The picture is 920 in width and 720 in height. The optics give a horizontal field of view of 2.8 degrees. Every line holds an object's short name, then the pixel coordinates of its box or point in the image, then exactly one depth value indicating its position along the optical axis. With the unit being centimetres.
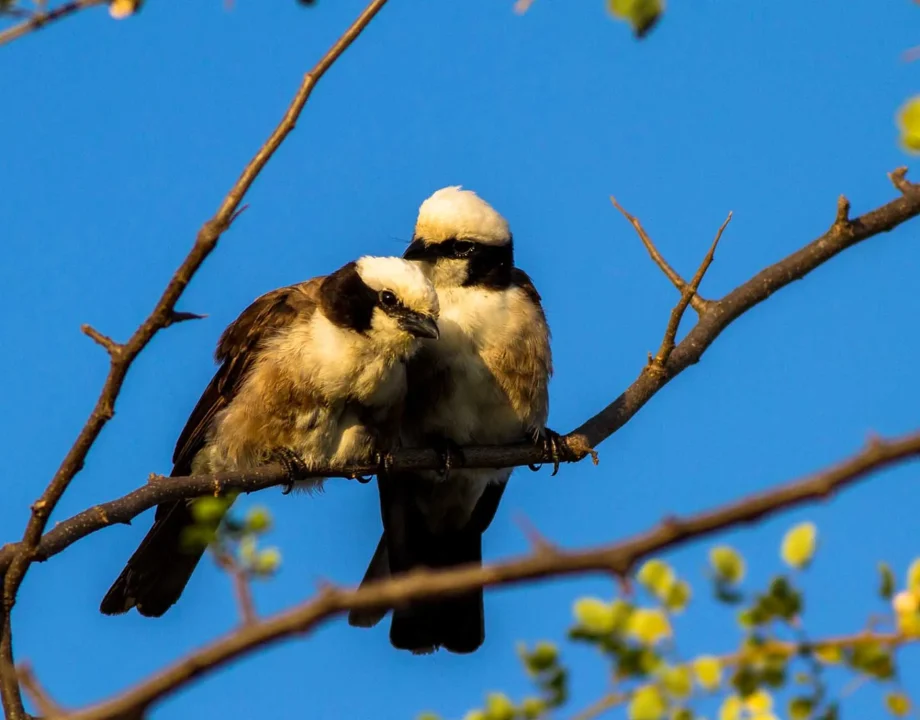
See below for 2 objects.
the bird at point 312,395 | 761
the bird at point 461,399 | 765
